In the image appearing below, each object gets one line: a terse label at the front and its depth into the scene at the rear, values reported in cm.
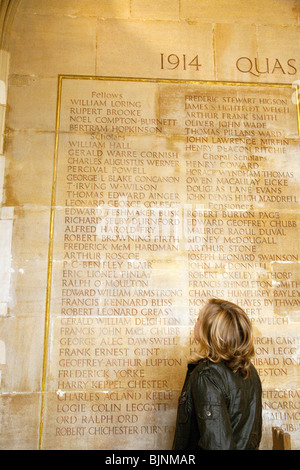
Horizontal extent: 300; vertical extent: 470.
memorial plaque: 445
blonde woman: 265
